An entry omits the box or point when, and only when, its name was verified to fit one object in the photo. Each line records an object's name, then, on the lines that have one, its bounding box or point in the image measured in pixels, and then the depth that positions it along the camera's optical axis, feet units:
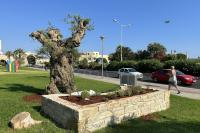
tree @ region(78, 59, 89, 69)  115.16
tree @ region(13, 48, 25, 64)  205.08
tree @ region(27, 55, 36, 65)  203.16
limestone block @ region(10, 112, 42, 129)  13.17
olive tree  23.26
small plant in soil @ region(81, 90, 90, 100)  15.33
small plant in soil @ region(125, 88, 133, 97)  16.39
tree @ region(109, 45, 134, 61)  140.82
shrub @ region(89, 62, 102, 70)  99.33
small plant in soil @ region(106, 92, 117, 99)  15.82
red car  45.89
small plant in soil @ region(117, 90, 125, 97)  16.12
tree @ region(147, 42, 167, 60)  141.21
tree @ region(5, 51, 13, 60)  204.08
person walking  31.07
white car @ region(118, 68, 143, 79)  59.40
